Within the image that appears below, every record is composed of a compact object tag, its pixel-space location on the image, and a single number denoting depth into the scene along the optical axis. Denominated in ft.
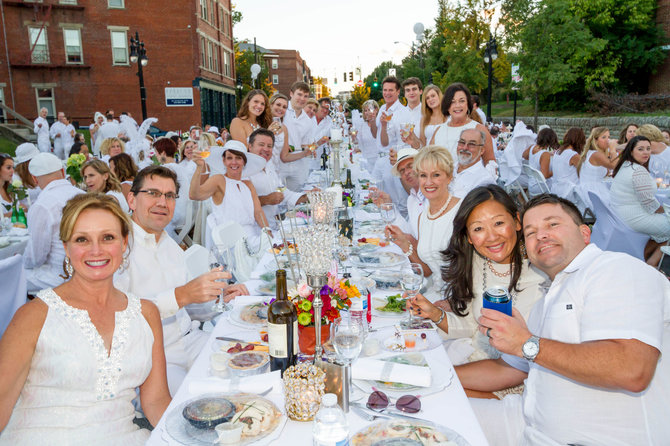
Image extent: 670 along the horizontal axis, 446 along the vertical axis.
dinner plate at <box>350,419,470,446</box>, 4.17
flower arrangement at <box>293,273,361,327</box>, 5.50
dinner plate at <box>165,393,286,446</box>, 4.32
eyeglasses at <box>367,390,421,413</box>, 4.66
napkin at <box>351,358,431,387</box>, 5.08
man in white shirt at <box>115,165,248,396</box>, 7.71
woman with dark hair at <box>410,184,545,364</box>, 6.97
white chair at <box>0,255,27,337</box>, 7.51
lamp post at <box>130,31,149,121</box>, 51.37
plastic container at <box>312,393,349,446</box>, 3.89
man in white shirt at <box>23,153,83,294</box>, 11.30
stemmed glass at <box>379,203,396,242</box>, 12.09
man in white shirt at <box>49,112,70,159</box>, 49.26
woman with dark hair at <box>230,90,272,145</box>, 18.15
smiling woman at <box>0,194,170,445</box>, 4.99
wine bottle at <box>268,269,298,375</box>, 5.06
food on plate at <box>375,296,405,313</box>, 7.25
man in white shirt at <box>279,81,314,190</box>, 21.43
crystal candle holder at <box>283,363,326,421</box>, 4.44
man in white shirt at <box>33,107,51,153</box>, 49.52
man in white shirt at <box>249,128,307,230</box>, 15.76
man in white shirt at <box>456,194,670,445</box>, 4.30
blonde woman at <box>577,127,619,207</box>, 19.72
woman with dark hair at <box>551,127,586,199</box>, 22.27
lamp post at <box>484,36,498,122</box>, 43.95
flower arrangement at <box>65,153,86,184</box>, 16.42
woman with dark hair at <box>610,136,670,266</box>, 14.40
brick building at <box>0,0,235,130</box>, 70.28
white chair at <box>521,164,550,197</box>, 22.49
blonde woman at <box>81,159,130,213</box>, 13.58
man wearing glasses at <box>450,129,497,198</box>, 13.10
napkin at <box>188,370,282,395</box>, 5.04
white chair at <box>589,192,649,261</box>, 15.31
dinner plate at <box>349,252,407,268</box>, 9.36
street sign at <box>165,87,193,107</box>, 75.61
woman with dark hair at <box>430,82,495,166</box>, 16.34
